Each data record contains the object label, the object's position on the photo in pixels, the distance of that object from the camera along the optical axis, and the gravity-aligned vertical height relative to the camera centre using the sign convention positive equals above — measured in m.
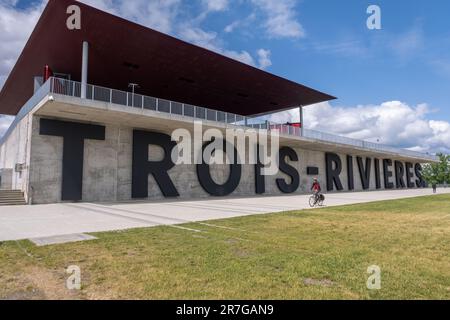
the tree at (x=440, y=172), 62.62 +2.03
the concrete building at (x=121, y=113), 17.23 +4.33
